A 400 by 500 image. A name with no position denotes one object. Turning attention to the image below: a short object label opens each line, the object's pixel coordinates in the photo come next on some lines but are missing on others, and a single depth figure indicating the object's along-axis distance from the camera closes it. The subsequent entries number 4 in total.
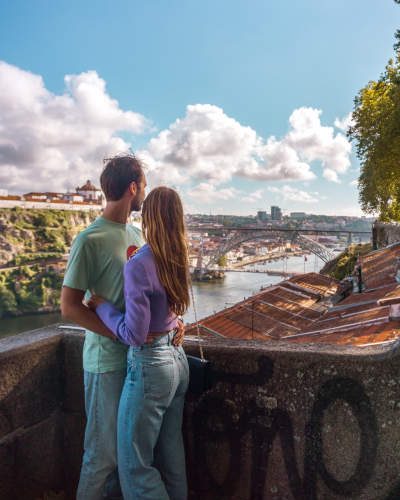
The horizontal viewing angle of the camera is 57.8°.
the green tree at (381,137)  11.61
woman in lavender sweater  1.21
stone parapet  1.33
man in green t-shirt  1.33
